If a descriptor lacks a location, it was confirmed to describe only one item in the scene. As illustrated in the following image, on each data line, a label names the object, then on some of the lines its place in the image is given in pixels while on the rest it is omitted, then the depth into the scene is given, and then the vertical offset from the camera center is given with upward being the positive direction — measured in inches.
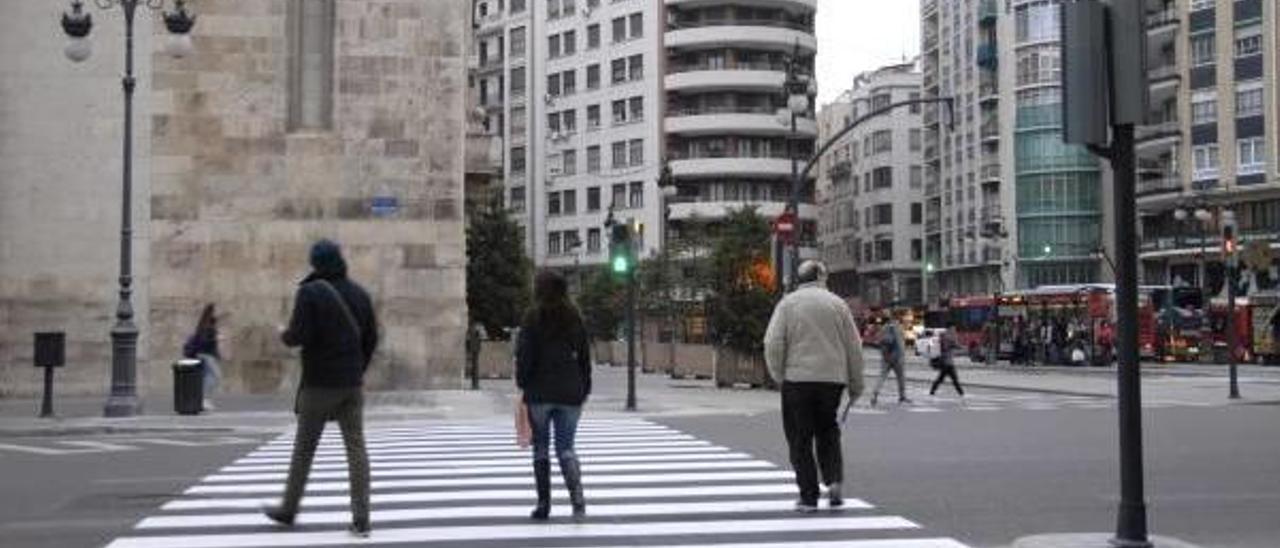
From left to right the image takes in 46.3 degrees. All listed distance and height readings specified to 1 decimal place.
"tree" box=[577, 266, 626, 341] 2455.7 +39.4
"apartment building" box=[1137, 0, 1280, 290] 2874.0 +396.6
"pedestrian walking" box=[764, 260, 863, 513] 423.8 -11.7
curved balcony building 3526.1 +548.6
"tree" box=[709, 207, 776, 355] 1286.9 +32.9
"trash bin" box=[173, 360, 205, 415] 910.4 -33.2
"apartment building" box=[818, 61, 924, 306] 4571.9 +413.8
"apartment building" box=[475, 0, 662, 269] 3668.8 +566.2
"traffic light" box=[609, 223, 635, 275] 1016.9 +54.7
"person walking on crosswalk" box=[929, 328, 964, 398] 1211.9 -24.0
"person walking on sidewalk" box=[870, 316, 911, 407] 1091.3 -15.8
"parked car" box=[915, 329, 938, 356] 2790.4 -23.0
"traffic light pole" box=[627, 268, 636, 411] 995.3 -12.9
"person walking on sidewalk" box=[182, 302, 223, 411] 944.9 -9.1
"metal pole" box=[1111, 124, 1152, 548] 329.1 -8.8
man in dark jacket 376.8 -7.0
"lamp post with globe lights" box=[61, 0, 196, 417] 889.5 +32.8
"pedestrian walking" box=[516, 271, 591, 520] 409.4 -11.3
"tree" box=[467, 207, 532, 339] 2151.8 +81.2
